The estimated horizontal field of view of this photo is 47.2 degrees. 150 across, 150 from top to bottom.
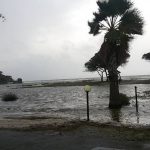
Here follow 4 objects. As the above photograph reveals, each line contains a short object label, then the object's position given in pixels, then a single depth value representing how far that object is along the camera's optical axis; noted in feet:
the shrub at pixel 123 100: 44.02
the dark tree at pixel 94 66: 159.24
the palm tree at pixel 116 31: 41.34
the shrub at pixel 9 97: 74.95
